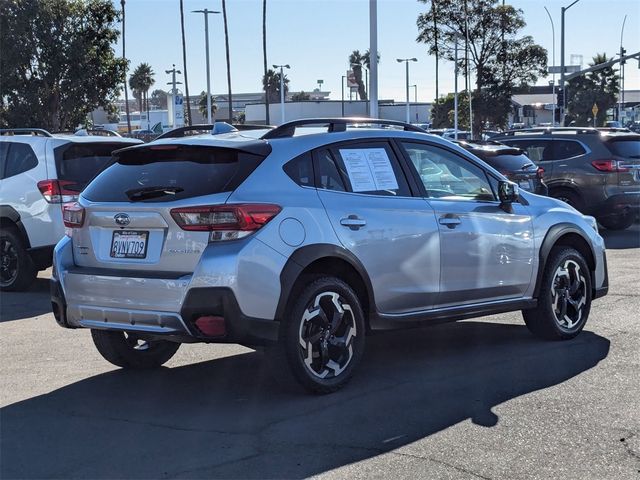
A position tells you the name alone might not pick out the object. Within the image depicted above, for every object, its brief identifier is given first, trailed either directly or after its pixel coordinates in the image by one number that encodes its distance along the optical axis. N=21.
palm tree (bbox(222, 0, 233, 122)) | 59.97
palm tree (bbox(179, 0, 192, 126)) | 60.16
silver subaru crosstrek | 5.57
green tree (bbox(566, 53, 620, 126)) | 86.25
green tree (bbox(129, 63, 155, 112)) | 110.31
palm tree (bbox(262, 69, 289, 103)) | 114.62
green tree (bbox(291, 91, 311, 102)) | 125.60
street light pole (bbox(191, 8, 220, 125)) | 45.88
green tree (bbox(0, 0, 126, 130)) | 29.98
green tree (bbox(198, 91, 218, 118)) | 105.84
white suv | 10.51
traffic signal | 45.31
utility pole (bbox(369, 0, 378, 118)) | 20.72
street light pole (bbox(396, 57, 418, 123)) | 74.56
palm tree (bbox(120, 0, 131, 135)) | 32.60
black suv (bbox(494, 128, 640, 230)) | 15.81
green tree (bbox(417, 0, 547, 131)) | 52.62
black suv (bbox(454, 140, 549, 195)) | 14.98
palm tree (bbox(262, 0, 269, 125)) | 61.76
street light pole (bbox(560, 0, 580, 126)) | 45.28
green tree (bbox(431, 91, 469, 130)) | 67.09
